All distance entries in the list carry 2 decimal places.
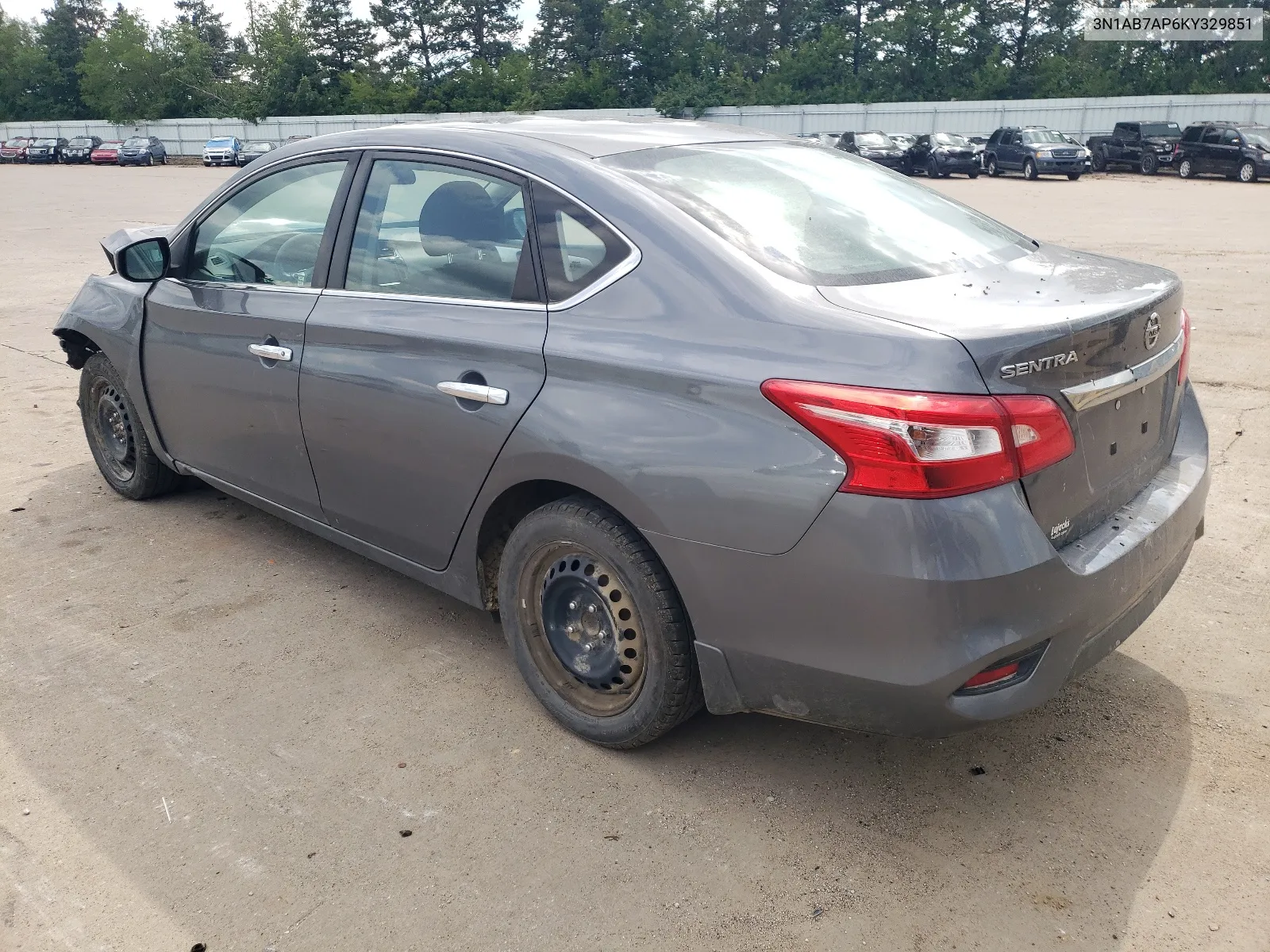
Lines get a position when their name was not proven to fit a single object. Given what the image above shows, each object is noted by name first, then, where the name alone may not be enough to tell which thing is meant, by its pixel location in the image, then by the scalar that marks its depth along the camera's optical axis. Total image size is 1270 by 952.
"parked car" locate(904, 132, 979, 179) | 32.47
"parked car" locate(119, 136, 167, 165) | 52.38
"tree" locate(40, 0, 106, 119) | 89.69
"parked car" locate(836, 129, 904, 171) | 33.75
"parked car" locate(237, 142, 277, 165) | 46.75
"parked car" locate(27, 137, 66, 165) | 58.50
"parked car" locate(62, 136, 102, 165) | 56.19
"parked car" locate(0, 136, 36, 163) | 60.87
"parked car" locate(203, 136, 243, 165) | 49.94
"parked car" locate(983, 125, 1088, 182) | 30.28
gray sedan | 2.43
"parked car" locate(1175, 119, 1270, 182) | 28.02
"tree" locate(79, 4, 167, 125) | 76.75
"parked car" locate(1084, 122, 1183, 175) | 31.86
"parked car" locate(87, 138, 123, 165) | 54.19
